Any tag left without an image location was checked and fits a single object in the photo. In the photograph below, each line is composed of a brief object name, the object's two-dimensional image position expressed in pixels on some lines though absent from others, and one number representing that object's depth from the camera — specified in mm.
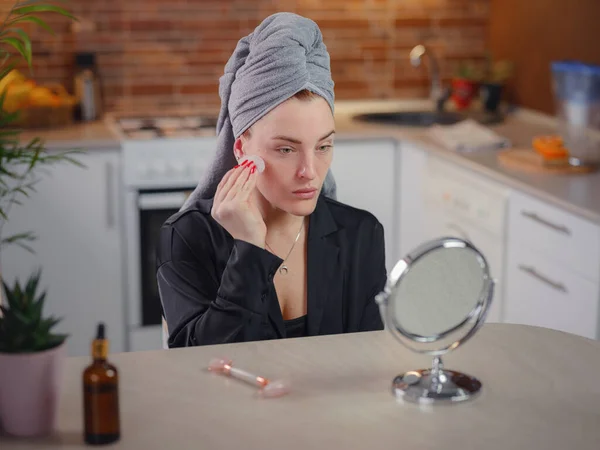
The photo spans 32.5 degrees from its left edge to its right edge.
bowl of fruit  4082
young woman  1901
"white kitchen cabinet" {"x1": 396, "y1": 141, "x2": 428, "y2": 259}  4195
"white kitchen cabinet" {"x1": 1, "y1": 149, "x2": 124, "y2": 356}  4000
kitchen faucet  4664
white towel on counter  3936
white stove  4078
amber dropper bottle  1393
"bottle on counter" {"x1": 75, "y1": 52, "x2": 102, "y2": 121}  4484
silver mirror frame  1527
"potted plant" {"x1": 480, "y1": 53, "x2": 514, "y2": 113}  4773
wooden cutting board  3506
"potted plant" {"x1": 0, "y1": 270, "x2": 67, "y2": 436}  1397
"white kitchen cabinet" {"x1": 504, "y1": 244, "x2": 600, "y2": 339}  3029
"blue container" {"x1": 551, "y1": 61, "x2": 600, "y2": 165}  3641
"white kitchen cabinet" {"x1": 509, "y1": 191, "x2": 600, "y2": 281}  2992
